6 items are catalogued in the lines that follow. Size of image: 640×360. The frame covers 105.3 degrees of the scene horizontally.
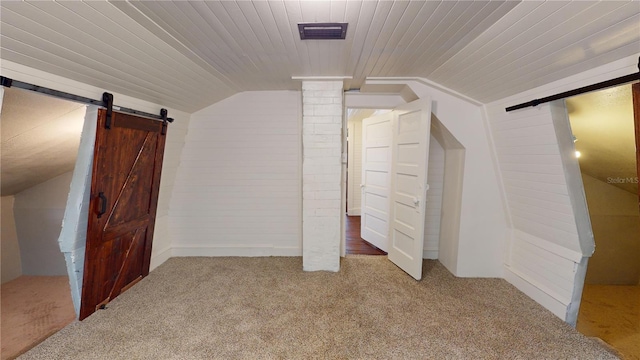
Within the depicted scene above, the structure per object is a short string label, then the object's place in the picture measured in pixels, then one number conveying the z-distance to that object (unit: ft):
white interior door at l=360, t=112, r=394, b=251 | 11.71
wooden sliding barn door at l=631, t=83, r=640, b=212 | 4.29
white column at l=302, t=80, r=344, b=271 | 9.00
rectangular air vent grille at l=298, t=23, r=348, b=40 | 5.31
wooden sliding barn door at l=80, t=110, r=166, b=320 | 6.53
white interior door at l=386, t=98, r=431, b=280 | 8.52
